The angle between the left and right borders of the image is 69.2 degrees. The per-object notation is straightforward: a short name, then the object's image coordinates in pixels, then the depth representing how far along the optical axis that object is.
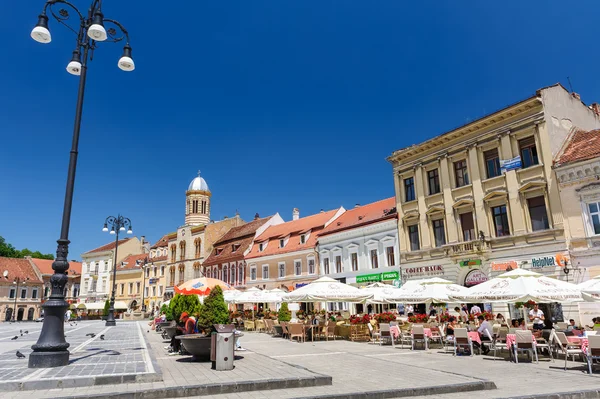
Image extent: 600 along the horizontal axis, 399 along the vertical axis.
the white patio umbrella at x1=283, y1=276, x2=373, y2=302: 19.75
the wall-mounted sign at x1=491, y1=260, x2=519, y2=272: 22.81
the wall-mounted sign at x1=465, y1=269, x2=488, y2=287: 24.30
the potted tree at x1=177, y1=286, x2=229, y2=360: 11.02
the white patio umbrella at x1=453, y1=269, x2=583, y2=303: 13.17
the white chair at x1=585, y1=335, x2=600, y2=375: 10.04
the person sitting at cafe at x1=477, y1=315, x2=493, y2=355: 13.80
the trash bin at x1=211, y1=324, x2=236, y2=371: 9.80
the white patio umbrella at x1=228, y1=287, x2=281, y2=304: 26.80
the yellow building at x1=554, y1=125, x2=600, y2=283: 20.19
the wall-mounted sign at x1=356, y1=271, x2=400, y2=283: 30.23
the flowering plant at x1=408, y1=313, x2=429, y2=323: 18.51
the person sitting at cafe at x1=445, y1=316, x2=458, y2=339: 15.23
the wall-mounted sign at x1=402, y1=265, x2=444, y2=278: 26.90
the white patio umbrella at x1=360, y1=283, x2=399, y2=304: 20.71
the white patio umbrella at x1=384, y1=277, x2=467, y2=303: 17.55
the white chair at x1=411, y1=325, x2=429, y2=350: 15.30
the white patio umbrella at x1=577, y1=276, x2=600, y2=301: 12.17
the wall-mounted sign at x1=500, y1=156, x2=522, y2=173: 23.56
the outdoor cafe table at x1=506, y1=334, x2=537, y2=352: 12.20
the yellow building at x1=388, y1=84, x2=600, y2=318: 22.38
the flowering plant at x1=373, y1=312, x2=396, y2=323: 19.84
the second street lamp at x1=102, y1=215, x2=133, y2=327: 29.73
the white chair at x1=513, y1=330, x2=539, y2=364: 11.94
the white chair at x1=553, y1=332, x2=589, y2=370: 11.18
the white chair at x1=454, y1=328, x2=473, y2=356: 13.48
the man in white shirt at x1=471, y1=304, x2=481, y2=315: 22.72
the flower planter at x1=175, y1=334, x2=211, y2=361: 10.94
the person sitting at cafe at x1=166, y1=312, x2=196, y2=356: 12.95
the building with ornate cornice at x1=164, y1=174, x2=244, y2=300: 58.00
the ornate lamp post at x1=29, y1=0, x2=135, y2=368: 9.42
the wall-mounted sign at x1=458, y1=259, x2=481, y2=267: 24.63
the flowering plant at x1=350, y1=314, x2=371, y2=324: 19.67
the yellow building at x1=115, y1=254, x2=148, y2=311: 67.06
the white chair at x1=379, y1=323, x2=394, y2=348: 17.45
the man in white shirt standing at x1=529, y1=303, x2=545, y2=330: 14.27
